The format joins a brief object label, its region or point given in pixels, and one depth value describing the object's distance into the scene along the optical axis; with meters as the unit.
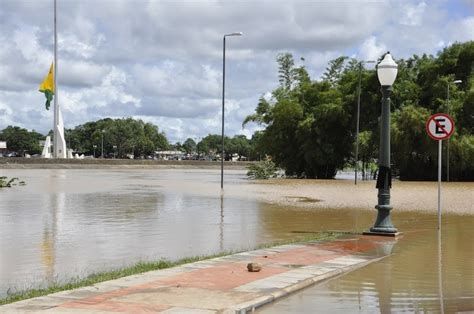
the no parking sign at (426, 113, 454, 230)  14.79
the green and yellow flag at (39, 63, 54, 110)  90.44
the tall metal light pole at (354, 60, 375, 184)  48.99
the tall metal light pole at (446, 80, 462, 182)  49.67
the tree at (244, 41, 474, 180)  52.09
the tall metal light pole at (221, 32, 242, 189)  39.00
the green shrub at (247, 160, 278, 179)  57.84
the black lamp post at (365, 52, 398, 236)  14.38
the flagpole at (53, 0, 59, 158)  87.44
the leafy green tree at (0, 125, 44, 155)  180.75
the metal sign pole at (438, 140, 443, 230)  15.14
